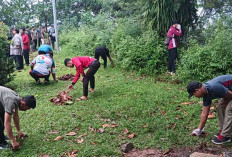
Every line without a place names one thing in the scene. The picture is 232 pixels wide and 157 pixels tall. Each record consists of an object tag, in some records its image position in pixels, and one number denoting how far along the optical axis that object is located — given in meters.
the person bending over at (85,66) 6.80
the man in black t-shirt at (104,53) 9.69
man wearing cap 4.03
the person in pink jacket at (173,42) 8.68
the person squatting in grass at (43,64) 8.41
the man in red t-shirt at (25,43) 12.02
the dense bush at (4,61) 7.68
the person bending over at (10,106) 3.89
